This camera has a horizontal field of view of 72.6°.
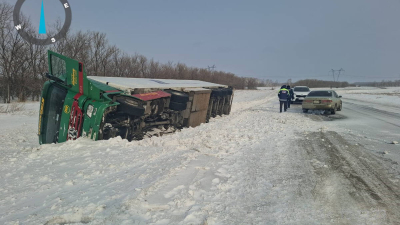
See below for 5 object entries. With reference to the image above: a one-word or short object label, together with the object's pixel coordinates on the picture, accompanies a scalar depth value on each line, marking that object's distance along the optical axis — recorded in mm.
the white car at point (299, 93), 22125
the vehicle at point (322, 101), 14781
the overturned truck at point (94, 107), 6273
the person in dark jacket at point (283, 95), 15375
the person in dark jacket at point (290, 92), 16319
